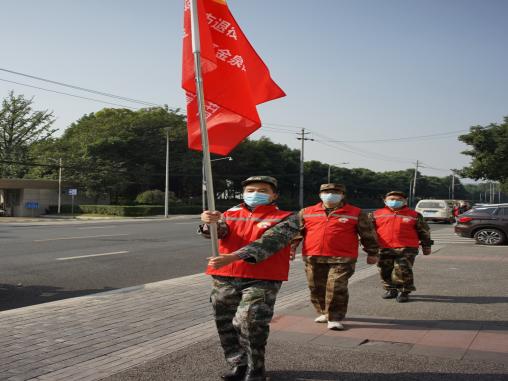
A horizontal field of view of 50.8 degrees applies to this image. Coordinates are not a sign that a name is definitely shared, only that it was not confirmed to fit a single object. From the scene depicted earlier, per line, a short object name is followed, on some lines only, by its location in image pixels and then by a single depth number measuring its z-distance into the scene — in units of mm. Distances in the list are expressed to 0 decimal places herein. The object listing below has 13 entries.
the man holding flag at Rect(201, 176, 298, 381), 3986
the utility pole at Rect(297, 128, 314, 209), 58531
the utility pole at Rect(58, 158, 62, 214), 48422
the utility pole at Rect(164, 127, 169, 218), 43847
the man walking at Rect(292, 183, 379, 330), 6215
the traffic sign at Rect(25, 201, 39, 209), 46241
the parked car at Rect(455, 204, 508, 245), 18516
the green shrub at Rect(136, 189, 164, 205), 52062
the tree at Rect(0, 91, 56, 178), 71750
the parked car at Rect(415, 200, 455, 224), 32812
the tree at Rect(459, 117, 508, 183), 35125
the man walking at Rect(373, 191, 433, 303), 7980
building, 48000
